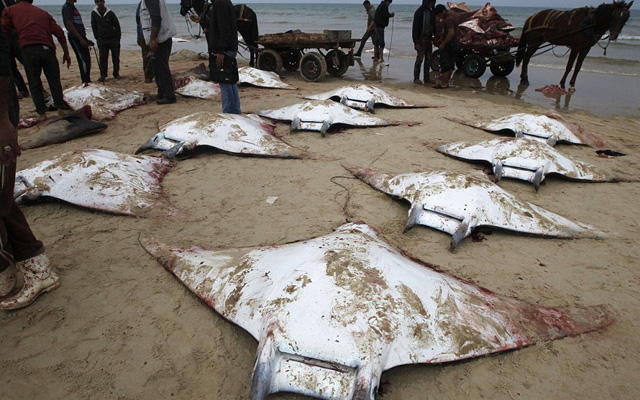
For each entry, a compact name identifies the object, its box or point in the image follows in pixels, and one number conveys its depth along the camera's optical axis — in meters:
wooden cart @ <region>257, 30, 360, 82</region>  9.84
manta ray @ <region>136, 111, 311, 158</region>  4.96
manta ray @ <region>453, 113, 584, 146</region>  5.64
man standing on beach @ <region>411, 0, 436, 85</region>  9.24
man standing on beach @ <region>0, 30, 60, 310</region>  2.25
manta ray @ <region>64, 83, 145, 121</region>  7.04
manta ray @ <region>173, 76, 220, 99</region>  8.42
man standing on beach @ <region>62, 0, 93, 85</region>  8.09
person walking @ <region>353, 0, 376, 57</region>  12.85
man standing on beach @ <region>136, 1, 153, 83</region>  9.14
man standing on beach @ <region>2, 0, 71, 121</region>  6.17
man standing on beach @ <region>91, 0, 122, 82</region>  8.92
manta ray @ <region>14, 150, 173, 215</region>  3.55
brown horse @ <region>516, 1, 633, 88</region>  8.68
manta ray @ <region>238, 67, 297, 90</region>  9.42
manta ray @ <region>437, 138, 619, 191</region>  4.38
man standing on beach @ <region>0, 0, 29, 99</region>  6.56
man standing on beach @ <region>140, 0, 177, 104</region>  6.82
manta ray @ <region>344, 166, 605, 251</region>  3.29
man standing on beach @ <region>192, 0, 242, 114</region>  5.62
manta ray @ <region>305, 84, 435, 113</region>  7.37
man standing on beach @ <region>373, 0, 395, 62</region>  11.98
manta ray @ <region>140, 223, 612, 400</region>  1.67
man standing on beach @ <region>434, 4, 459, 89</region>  8.99
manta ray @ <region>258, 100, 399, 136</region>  6.11
